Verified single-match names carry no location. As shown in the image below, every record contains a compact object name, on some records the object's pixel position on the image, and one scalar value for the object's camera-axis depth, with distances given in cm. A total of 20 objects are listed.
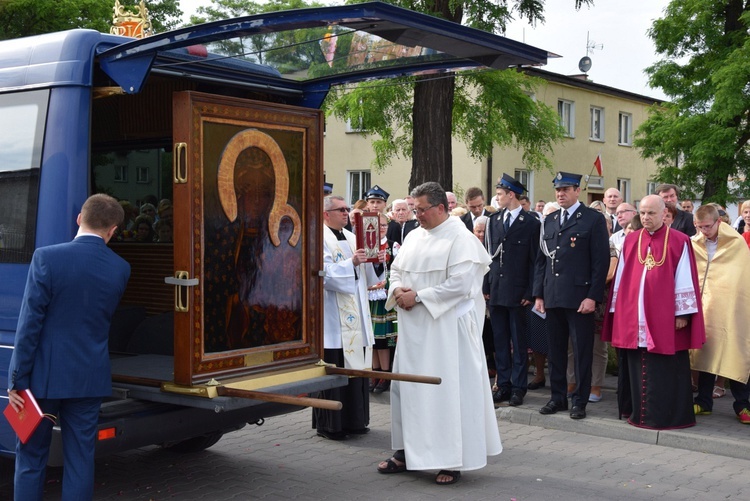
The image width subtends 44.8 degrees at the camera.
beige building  3177
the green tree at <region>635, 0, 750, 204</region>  2638
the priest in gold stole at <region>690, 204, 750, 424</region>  810
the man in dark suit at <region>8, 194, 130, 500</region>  475
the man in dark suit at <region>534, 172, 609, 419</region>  839
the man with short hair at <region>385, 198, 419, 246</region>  1070
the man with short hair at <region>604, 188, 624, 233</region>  1180
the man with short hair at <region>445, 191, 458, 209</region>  1110
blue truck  516
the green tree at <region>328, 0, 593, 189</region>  1684
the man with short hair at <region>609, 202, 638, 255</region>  984
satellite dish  3950
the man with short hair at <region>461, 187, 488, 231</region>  1064
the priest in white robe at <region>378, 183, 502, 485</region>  643
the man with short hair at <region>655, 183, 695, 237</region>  985
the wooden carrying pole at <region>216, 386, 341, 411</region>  495
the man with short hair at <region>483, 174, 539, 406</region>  910
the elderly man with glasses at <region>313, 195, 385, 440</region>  764
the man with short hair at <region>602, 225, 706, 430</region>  778
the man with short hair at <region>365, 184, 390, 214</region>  1021
